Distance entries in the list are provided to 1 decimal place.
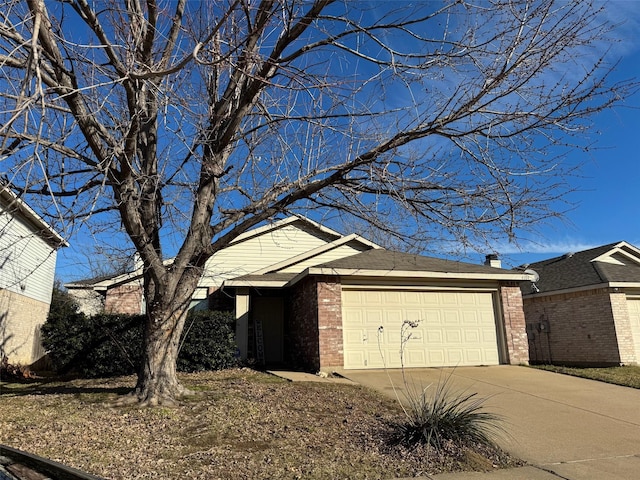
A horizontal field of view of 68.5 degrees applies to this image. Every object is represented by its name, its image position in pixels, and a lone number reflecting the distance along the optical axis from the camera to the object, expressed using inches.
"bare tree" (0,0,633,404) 234.5
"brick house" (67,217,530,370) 484.7
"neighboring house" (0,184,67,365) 565.0
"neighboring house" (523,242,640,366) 595.5
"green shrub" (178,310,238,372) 483.8
